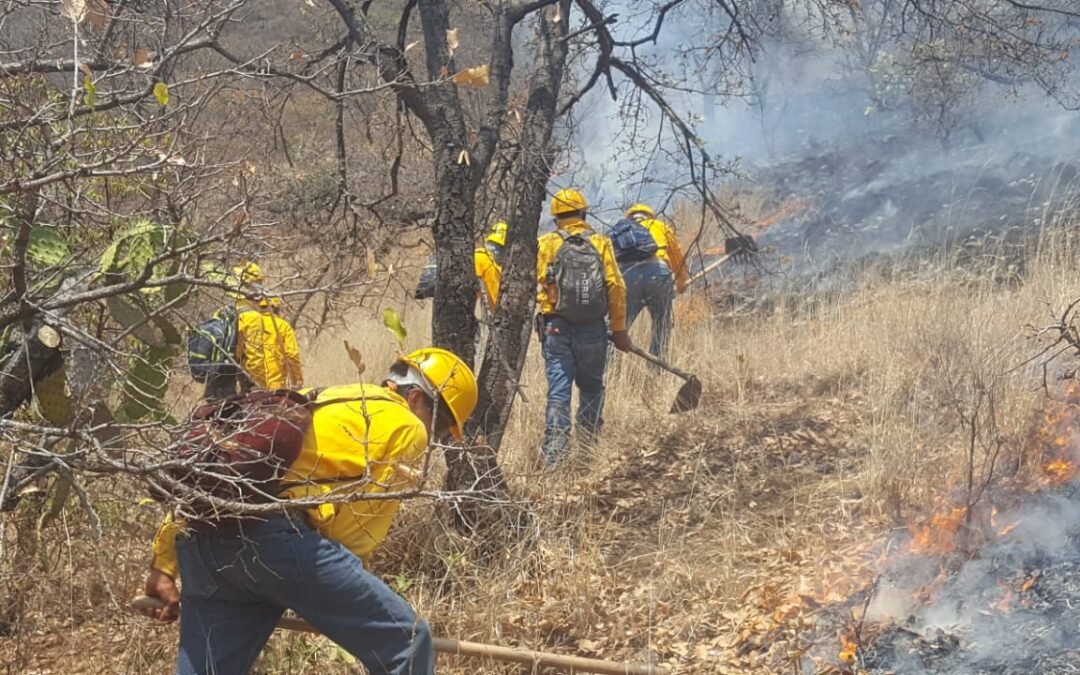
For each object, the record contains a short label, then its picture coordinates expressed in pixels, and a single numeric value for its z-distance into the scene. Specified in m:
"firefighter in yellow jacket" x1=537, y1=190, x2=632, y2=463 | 6.72
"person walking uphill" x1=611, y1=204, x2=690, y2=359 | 8.74
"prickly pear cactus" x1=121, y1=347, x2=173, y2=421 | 3.94
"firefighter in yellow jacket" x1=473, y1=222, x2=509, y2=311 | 7.19
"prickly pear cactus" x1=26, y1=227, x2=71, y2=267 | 3.40
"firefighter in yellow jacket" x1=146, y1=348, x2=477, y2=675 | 3.04
